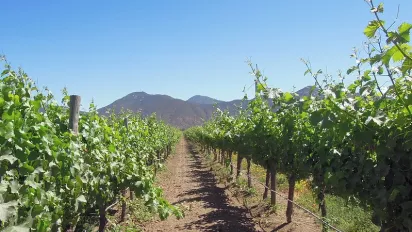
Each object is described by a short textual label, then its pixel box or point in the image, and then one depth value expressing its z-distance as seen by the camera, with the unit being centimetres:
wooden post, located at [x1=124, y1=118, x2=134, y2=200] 963
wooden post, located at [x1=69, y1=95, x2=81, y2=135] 485
